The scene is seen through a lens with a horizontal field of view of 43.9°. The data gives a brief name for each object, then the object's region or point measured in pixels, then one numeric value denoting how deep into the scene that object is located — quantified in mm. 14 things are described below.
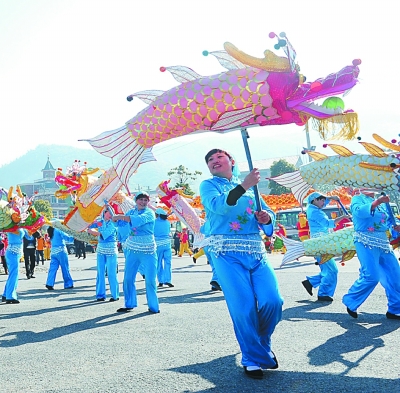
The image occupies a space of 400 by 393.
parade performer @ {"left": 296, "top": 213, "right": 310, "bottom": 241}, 15539
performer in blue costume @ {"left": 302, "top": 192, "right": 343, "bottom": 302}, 7090
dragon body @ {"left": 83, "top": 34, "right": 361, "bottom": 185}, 4000
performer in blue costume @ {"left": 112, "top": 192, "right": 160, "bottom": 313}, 6727
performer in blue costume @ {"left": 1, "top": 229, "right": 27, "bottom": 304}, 8141
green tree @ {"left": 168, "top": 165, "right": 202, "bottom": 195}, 40438
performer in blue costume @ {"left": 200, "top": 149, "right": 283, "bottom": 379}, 3492
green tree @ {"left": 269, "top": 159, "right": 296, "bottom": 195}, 41562
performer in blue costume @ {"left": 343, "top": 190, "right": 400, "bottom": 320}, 5449
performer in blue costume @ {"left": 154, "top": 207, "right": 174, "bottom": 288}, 10414
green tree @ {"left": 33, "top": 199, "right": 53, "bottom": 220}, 53656
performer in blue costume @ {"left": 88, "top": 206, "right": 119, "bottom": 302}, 8172
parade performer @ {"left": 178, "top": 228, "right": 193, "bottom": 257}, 22391
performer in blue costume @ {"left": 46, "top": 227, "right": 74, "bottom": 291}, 10633
